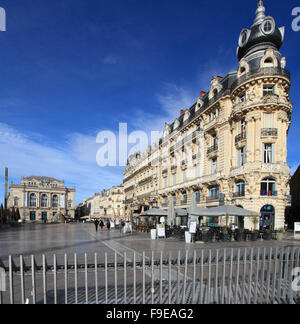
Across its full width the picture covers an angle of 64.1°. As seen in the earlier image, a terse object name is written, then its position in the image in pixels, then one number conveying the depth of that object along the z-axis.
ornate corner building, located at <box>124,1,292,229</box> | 22.86
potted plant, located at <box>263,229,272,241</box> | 17.56
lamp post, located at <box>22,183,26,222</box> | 92.12
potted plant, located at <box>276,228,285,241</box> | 17.78
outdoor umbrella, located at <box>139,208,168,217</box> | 21.93
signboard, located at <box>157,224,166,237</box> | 17.72
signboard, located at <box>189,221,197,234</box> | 14.86
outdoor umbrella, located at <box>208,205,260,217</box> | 15.84
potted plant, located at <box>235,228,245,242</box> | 16.52
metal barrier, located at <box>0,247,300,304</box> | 3.79
